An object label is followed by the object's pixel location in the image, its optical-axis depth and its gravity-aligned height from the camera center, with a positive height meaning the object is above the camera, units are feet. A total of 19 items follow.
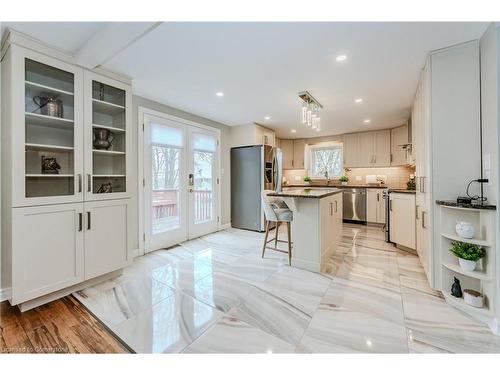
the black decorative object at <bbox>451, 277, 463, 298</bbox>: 6.35 -3.05
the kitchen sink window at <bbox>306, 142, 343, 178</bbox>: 20.61 +2.68
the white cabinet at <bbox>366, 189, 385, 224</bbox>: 17.23 -1.58
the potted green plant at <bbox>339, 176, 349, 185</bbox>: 19.64 +0.70
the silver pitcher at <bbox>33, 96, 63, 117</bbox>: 6.91 +2.71
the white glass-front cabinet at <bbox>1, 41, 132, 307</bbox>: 6.06 +0.48
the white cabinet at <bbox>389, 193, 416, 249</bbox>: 10.68 -1.70
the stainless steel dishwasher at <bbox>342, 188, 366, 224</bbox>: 18.06 -1.55
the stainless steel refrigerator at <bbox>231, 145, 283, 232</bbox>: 15.55 +0.55
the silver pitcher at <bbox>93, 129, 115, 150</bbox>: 8.23 +1.93
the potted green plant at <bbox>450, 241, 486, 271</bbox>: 5.90 -1.89
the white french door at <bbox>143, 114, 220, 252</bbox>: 11.38 +0.39
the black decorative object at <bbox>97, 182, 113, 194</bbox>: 8.38 +0.01
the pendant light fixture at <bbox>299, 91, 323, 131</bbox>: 10.19 +3.98
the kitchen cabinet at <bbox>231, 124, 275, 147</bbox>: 15.89 +3.95
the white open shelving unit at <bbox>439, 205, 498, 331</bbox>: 5.60 -2.18
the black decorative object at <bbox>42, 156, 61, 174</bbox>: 7.08 +0.75
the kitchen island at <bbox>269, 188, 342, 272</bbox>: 8.86 -1.74
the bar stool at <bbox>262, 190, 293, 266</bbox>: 9.89 -1.15
